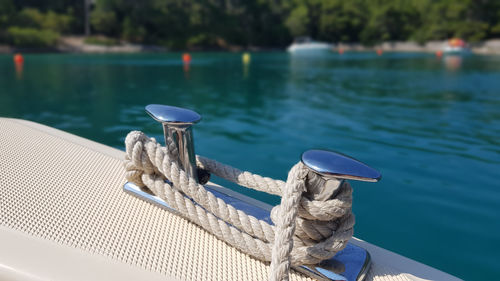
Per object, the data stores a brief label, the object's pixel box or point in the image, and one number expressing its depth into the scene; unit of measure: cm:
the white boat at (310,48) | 3759
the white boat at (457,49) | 3541
